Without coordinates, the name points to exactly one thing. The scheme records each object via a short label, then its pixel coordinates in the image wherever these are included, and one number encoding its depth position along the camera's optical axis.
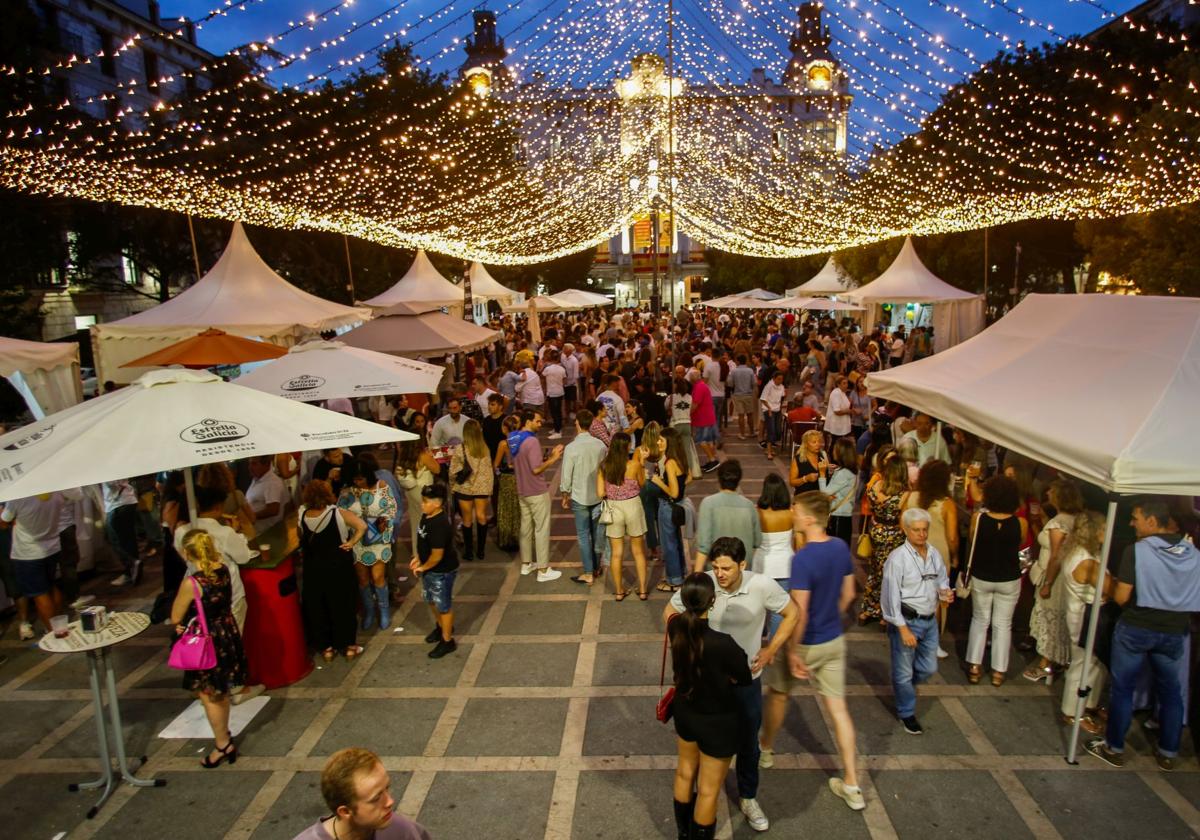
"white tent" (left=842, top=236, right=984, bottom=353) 18.06
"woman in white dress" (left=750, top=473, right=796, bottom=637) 5.29
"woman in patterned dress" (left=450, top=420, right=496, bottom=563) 7.68
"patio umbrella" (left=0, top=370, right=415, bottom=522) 4.31
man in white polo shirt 3.77
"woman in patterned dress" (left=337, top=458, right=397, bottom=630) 6.39
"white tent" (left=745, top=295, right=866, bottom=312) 21.15
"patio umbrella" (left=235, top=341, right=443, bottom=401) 8.20
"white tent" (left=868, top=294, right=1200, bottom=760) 4.26
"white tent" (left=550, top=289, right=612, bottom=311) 26.98
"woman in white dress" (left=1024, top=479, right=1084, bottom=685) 5.22
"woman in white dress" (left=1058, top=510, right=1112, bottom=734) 4.82
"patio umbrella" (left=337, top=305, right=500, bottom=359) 12.29
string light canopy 13.29
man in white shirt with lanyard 4.71
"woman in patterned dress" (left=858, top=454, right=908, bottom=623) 5.90
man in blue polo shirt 4.16
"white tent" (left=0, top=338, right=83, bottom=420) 9.25
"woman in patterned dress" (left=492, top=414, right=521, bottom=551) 8.17
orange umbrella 9.34
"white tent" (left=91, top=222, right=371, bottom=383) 11.92
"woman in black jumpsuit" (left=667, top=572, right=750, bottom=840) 3.34
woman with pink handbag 4.60
